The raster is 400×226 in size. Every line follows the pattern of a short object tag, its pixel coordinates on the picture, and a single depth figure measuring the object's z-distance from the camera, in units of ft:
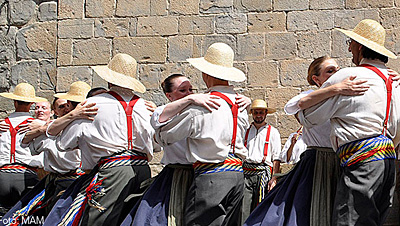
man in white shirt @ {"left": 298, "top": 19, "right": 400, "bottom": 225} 21.76
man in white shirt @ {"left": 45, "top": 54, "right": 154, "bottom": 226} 27.73
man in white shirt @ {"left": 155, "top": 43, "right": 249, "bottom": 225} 25.14
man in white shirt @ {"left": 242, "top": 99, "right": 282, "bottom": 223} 43.50
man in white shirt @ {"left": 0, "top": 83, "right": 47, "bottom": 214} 37.89
